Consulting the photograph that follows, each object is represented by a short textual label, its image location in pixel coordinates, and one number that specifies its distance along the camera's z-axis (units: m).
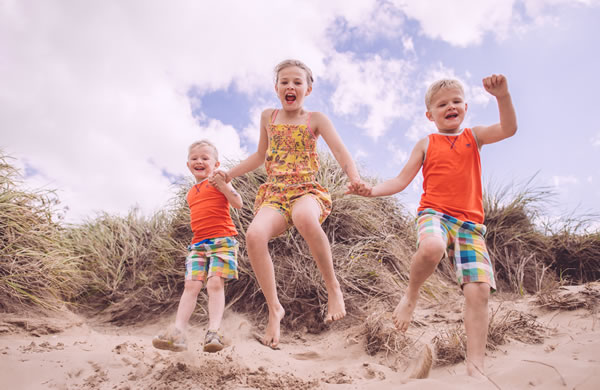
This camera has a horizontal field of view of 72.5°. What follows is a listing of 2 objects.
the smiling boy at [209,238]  3.19
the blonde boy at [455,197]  2.46
